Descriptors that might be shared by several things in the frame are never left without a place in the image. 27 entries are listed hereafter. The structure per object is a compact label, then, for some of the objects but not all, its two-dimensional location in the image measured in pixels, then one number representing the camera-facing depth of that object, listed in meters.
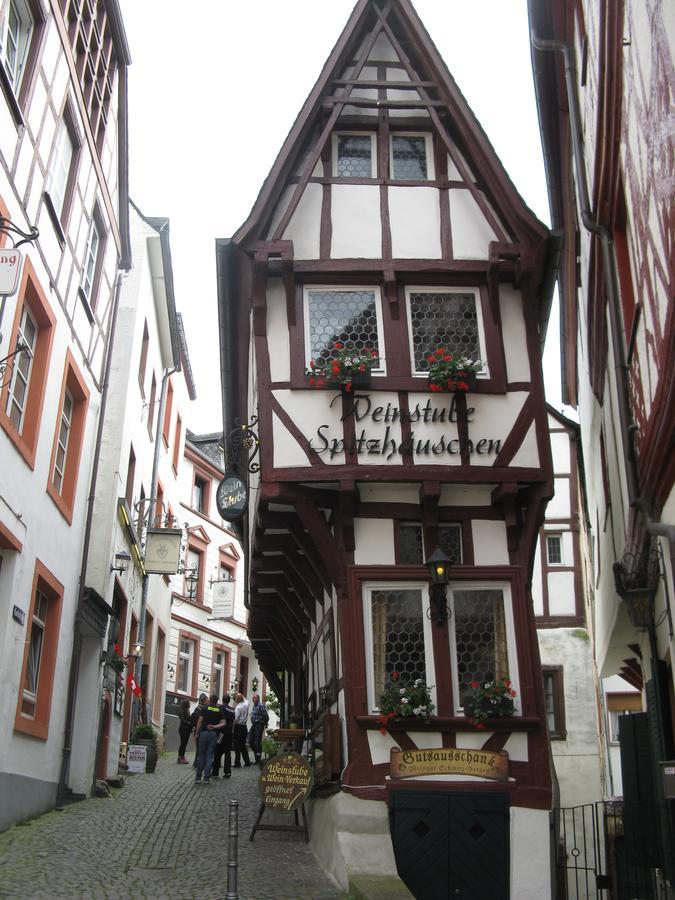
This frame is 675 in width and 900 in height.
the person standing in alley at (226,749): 18.44
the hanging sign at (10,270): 8.48
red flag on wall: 19.97
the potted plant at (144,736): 20.61
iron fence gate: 10.65
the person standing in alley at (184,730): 21.00
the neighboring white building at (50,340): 11.38
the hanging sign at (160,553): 20.17
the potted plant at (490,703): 10.62
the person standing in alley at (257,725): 23.31
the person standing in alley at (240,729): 20.58
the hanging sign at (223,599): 34.12
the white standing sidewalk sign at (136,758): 19.19
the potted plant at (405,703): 10.57
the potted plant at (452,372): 11.62
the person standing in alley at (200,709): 17.17
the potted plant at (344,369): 11.63
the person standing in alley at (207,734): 16.78
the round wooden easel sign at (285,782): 11.31
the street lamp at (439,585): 10.93
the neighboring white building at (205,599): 33.75
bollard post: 7.70
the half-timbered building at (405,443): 10.50
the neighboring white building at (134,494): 16.36
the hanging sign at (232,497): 12.24
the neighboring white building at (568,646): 22.30
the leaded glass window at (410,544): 11.64
